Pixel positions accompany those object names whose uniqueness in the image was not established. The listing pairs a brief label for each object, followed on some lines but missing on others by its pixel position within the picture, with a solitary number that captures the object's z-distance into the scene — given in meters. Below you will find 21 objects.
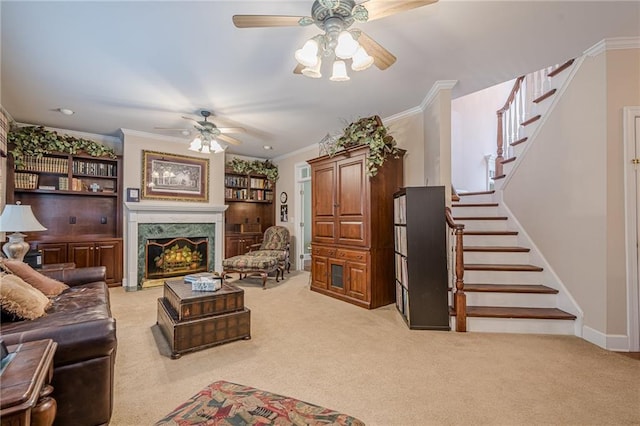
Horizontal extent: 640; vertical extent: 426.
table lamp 2.98
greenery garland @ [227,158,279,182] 6.53
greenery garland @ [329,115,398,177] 3.64
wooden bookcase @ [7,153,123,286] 4.38
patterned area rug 1.05
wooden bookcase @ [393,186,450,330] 3.00
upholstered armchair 5.53
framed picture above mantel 5.14
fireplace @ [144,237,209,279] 5.11
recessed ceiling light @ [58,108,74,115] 3.98
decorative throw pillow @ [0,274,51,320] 1.77
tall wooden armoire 3.81
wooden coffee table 2.44
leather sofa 1.44
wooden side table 0.90
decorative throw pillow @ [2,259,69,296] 2.35
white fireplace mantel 4.86
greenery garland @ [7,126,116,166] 4.29
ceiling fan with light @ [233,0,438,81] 1.72
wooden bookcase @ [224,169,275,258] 6.37
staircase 2.91
